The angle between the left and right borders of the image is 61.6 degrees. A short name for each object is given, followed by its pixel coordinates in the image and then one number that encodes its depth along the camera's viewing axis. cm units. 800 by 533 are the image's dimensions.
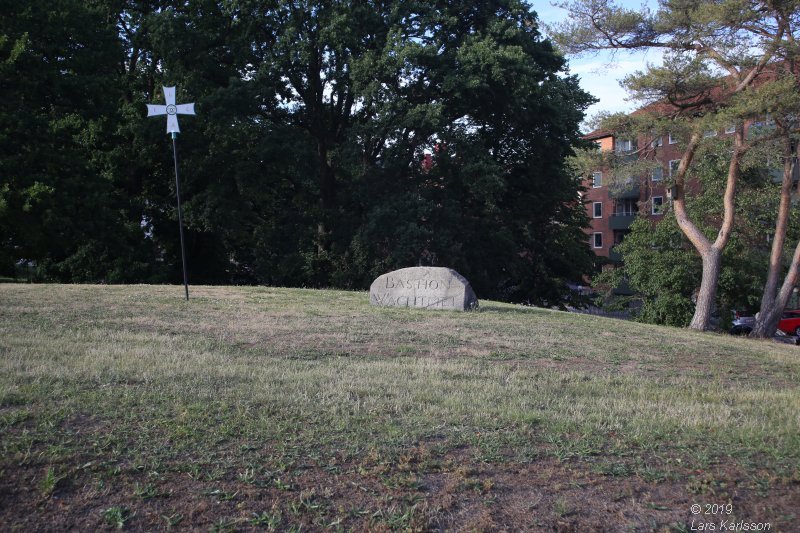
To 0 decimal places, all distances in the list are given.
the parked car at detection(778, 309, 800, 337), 3303
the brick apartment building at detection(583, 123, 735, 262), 5754
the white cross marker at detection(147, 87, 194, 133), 1490
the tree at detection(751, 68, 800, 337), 1902
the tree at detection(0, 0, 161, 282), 2322
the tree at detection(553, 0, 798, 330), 2005
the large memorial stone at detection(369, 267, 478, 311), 1552
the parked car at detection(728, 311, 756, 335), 3319
